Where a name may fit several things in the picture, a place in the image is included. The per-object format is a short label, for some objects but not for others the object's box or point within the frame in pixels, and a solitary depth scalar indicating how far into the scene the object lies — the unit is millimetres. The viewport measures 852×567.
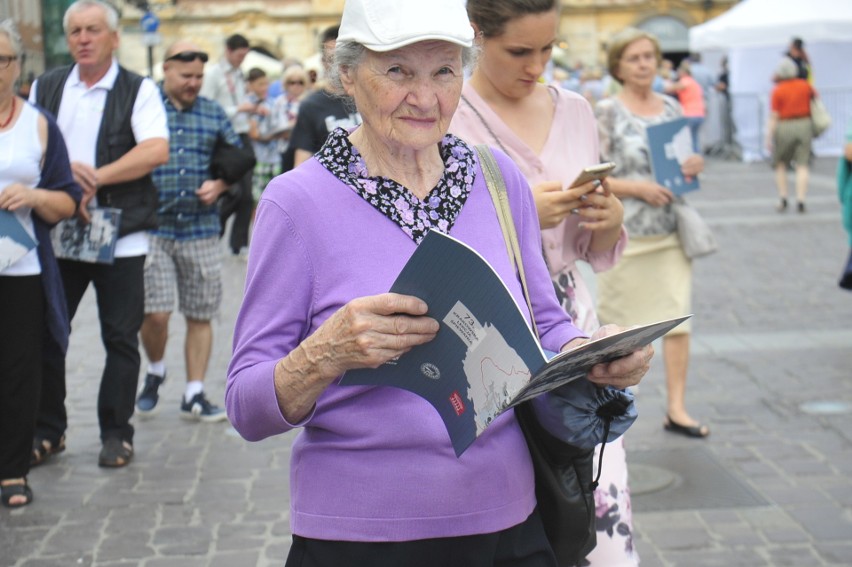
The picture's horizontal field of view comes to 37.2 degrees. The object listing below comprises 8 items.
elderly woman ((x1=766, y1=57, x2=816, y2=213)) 17531
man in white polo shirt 6184
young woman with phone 3328
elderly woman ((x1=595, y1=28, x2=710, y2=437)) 6047
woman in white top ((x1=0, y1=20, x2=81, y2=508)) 5512
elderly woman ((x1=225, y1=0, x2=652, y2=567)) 2330
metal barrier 26406
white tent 24359
